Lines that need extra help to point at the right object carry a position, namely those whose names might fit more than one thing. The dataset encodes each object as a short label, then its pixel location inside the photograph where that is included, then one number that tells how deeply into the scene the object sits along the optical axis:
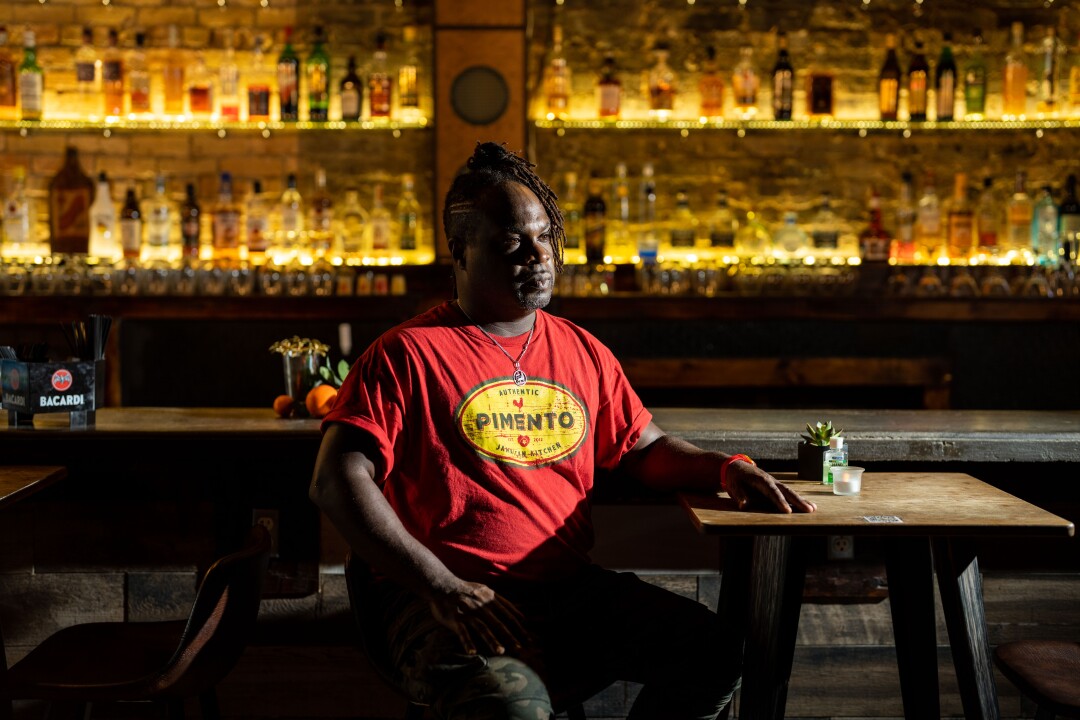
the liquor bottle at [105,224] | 4.71
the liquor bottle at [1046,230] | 4.55
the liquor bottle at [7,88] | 4.55
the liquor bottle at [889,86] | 4.61
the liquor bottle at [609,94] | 4.62
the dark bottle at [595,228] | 4.59
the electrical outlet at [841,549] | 2.39
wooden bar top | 2.16
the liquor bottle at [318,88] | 4.60
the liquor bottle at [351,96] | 4.60
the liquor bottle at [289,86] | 4.54
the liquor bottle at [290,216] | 4.63
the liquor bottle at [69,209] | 4.68
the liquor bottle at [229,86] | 4.59
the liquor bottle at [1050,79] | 4.60
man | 1.53
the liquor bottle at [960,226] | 4.62
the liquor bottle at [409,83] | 4.62
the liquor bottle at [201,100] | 4.57
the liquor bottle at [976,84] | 4.61
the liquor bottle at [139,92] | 4.58
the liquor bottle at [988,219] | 4.63
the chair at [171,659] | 1.64
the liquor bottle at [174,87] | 4.59
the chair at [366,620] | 1.65
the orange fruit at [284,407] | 2.42
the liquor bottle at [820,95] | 4.59
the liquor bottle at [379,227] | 4.68
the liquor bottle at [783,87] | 4.62
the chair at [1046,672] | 1.61
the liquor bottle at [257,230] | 4.61
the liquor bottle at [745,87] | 4.60
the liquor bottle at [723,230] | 4.67
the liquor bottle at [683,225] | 4.66
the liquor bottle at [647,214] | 4.68
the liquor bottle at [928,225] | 4.66
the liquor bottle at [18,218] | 4.62
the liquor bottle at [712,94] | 4.61
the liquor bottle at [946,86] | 4.57
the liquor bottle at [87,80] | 4.61
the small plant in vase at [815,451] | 1.87
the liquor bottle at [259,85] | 4.55
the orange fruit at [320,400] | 2.39
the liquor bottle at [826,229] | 4.64
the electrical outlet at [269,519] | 2.38
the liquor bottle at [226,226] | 4.61
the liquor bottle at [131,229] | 4.60
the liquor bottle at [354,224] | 4.73
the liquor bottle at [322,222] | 4.62
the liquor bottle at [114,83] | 4.55
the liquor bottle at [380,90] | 4.61
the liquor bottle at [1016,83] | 4.64
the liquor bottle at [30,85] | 4.56
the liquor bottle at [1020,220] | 4.63
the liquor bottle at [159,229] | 4.64
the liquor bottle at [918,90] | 4.57
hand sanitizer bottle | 1.85
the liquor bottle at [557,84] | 4.60
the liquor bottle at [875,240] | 4.54
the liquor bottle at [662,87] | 4.61
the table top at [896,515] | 1.52
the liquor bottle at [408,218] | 4.70
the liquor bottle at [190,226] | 4.63
